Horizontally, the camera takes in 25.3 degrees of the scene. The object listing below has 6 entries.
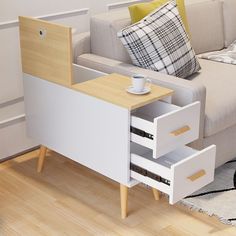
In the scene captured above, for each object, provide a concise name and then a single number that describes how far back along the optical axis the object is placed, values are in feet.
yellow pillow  8.48
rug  7.57
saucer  7.17
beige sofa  7.77
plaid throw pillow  8.02
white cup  7.11
